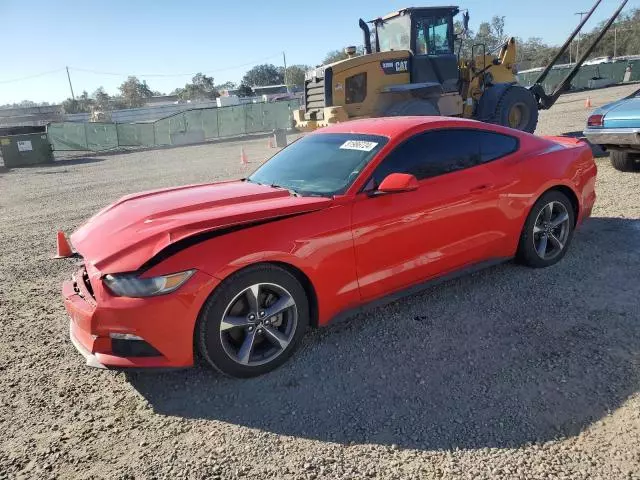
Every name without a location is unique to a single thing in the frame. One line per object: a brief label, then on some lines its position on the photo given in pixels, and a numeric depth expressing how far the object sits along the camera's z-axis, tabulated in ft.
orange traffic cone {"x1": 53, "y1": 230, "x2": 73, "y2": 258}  11.73
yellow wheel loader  35.65
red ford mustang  9.02
